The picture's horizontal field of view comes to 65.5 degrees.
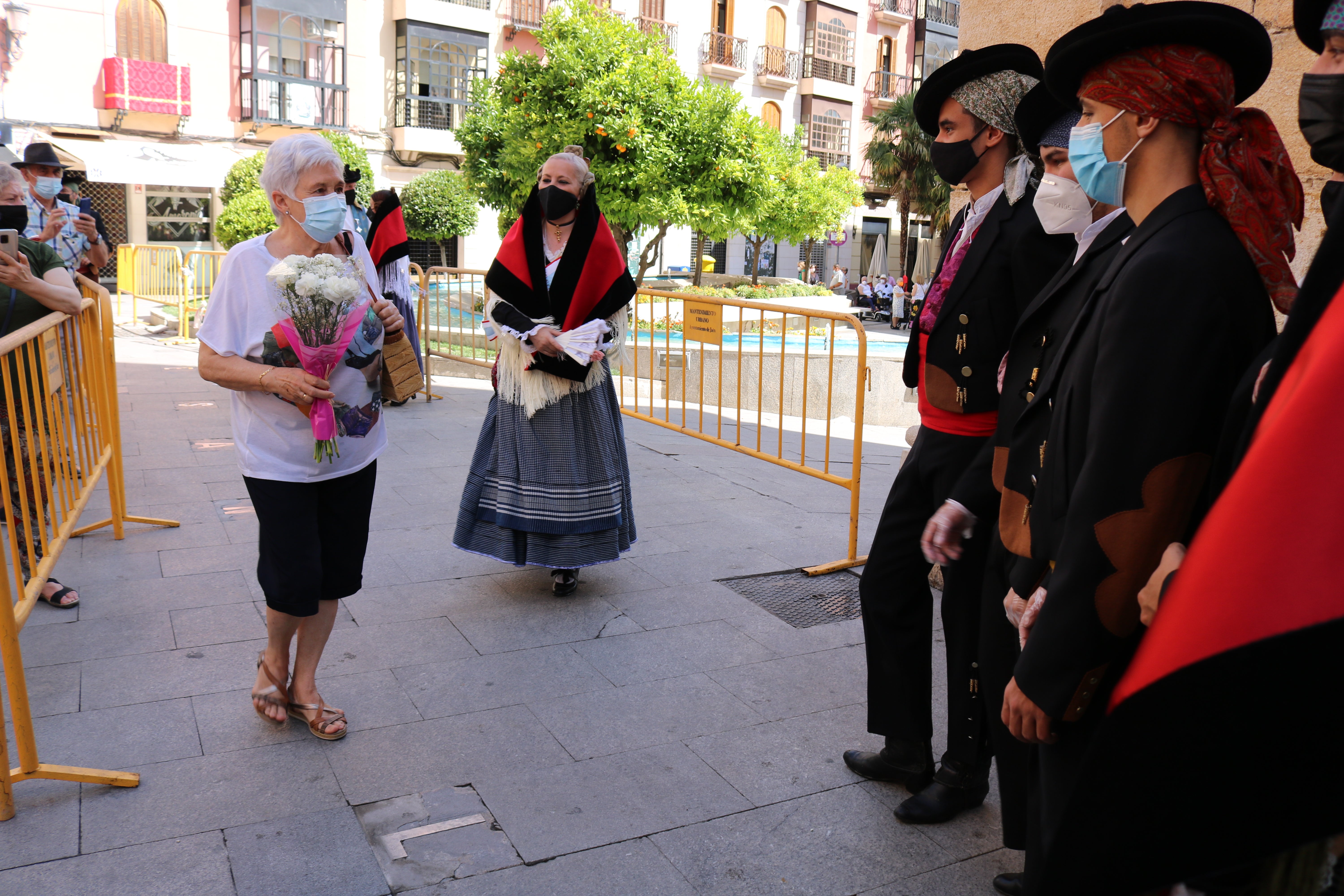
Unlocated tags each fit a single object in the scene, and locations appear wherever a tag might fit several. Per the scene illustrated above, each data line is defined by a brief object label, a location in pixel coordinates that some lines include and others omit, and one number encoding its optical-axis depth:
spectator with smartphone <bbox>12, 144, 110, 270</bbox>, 6.86
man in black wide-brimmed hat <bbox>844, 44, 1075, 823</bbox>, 2.79
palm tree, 36.12
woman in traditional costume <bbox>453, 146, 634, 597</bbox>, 4.48
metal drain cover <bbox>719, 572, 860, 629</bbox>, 4.54
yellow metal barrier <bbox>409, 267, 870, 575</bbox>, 5.82
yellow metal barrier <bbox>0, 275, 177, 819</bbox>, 2.85
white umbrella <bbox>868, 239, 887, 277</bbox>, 38.44
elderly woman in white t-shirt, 3.05
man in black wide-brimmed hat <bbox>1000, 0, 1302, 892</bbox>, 1.61
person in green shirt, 3.95
